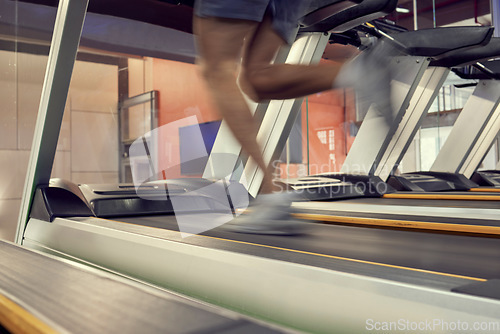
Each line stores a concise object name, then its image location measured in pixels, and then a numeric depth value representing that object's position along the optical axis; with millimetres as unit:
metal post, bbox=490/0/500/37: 5559
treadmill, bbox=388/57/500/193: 5273
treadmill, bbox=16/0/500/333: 797
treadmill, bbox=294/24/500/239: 1942
